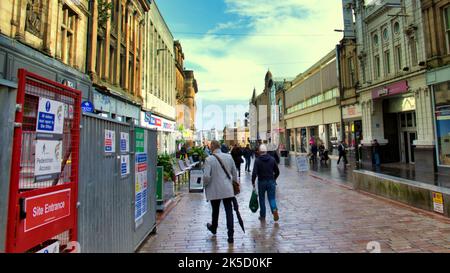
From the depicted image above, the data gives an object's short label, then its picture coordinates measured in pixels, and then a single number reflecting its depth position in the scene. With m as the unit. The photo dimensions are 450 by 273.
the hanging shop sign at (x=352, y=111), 24.19
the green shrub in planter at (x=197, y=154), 20.29
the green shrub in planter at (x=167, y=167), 9.78
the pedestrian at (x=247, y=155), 20.08
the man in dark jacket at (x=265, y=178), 6.90
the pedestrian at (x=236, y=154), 14.90
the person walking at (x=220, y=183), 5.32
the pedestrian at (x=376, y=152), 20.80
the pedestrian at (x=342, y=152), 21.41
